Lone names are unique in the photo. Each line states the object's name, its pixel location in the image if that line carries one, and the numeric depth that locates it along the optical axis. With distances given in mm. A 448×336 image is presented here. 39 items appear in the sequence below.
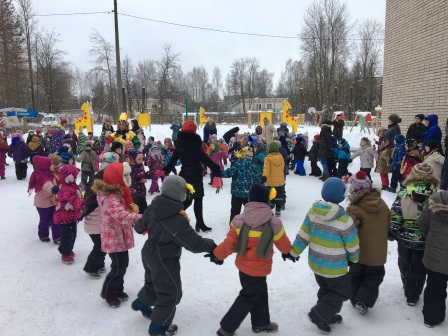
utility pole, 19062
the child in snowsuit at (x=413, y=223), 3766
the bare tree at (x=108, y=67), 45281
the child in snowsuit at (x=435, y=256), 3355
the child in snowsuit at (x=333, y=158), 11164
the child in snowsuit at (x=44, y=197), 5953
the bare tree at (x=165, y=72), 54625
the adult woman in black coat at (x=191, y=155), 6059
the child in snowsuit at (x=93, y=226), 4622
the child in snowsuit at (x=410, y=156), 8062
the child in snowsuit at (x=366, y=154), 10008
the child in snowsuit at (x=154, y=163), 9883
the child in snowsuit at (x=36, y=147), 10769
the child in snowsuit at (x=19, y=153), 12234
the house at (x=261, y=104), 76875
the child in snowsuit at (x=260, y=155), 8219
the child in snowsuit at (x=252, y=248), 3250
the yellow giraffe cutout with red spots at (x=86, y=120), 19117
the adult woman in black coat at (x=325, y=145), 11047
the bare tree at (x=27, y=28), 40750
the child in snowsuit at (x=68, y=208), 5113
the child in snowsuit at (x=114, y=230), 3949
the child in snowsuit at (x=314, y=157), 12305
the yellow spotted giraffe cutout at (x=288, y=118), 20372
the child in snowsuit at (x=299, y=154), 12789
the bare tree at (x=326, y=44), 41562
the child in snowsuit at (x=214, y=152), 11155
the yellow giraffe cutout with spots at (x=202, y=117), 24058
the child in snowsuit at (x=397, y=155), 9075
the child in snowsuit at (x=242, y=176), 6301
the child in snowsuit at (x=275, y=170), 7332
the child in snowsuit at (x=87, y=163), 9438
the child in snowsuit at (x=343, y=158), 10922
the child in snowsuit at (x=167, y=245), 3266
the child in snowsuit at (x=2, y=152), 12578
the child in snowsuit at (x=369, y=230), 3602
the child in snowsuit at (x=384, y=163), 9688
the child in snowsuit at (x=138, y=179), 7102
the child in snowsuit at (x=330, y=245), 3321
